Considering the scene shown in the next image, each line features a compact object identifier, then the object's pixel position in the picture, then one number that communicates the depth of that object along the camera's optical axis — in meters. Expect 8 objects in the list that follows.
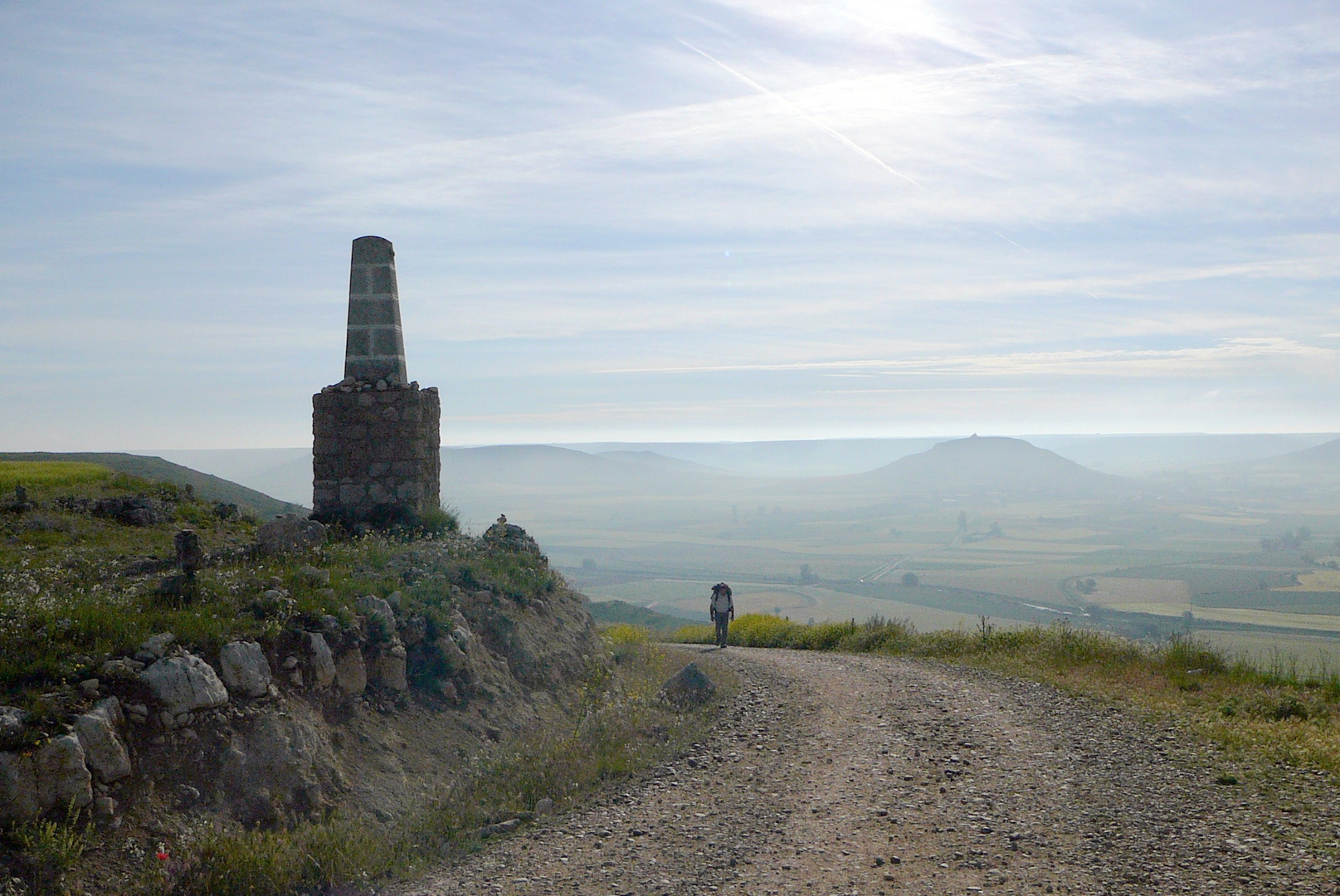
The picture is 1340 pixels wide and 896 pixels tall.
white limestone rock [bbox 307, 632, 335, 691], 9.16
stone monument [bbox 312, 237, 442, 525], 14.56
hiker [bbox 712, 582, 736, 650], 19.69
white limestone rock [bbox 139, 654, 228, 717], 7.67
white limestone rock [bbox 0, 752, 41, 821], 6.35
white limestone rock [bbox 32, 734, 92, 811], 6.56
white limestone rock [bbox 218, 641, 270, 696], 8.32
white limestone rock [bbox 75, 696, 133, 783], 6.91
